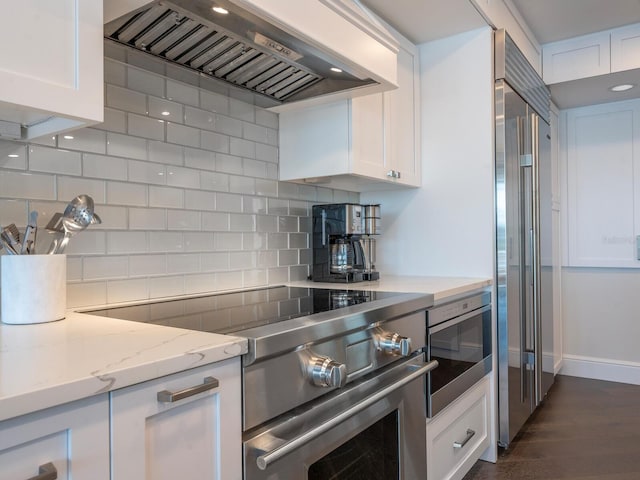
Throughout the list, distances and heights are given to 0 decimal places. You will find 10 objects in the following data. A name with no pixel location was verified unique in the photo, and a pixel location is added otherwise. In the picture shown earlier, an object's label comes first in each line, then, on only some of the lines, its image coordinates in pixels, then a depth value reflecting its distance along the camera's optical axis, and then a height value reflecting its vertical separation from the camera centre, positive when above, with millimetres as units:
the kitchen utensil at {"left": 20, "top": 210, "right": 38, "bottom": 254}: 1110 +20
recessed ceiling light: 3215 +1068
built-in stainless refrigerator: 2350 +10
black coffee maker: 2098 -11
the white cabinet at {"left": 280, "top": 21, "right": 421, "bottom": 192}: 1947 +452
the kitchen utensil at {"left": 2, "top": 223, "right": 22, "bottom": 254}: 1102 +21
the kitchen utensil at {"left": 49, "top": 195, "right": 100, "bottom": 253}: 1192 +70
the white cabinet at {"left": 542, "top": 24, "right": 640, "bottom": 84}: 2914 +1212
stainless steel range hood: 1243 +618
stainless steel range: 971 -338
